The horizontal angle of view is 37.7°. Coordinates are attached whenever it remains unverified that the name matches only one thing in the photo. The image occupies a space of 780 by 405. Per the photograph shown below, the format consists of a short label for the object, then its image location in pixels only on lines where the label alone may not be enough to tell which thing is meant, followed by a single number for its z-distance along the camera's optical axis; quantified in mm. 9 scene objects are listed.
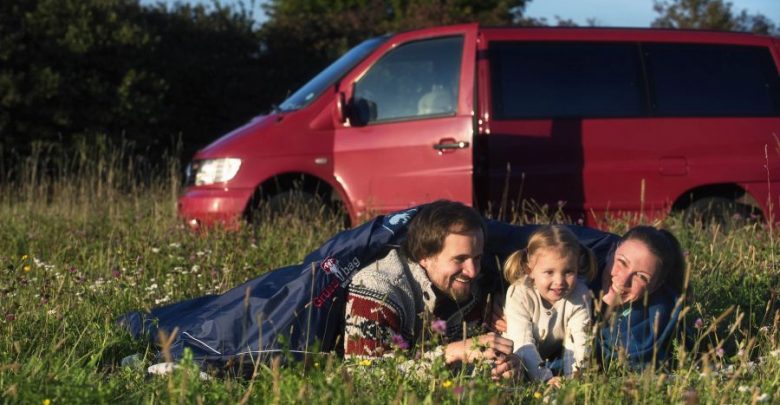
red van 8148
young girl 4422
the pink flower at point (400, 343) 3520
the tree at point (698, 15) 26000
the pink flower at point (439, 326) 3314
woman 4551
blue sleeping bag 4578
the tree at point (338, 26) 21281
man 4406
